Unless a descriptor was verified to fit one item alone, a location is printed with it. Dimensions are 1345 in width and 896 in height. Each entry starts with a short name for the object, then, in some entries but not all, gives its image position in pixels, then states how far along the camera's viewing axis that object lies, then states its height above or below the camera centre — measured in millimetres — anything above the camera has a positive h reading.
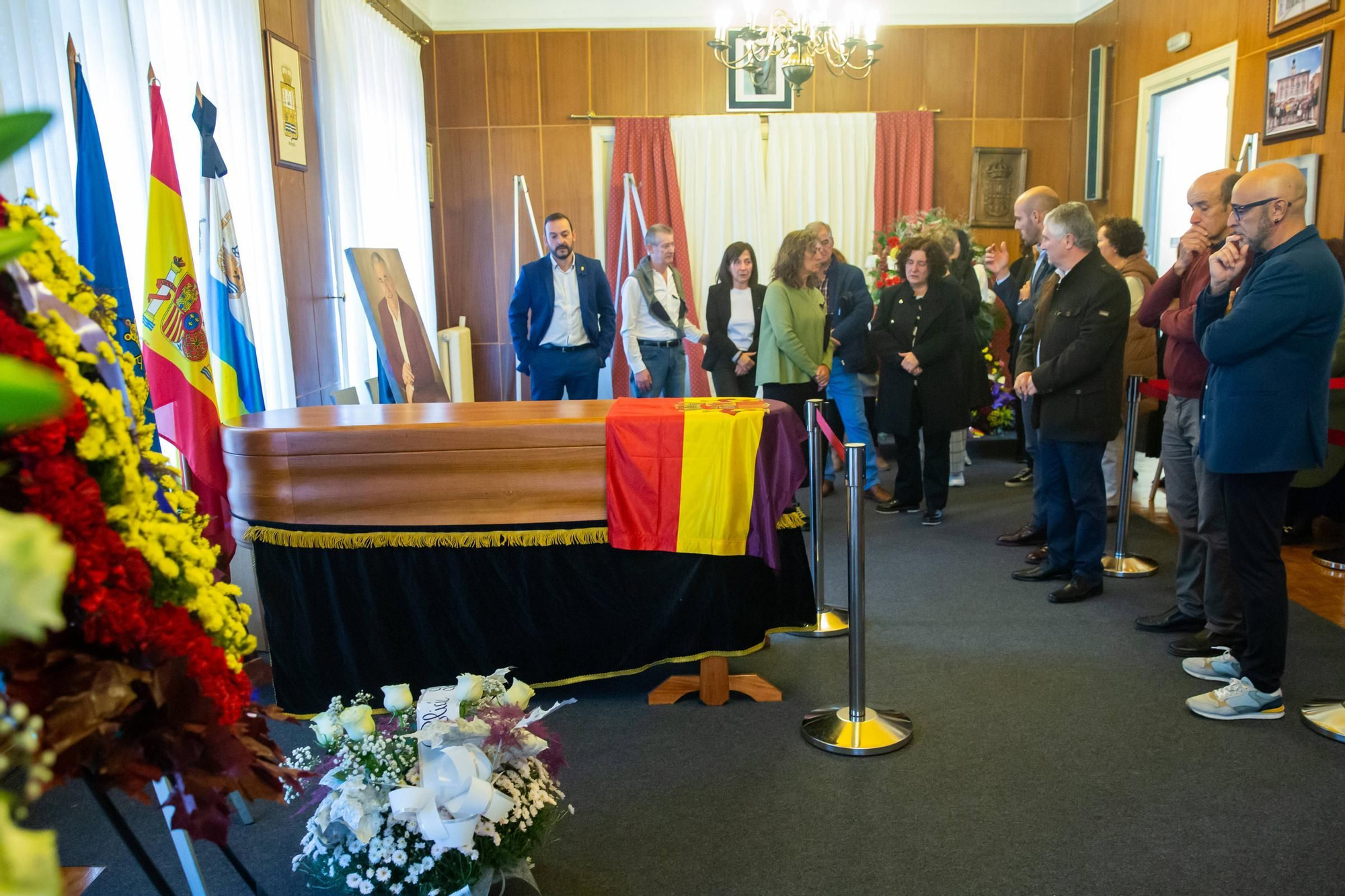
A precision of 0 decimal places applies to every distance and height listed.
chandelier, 4785 +1196
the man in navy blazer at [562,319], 5395 -170
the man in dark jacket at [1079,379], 3621 -362
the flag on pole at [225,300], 3452 -29
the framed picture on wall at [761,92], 7633 +1436
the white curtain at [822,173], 7688 +827
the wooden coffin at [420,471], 2752 -494
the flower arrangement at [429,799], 1815 -933
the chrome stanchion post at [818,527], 3328 -821
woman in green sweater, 4902 -219
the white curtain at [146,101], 2922 +643
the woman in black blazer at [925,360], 4891 -379
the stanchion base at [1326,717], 2689 -1188
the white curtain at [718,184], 7699 +769
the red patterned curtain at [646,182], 7656 +779
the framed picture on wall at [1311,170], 4852 +501
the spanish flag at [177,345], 3049 -156
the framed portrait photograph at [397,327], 4766 -180
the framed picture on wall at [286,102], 4574 +870
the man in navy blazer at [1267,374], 2557 -256
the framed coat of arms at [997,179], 7723 +761
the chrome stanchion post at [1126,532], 4141 -1068
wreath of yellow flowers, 849 -156
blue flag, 2873 +231
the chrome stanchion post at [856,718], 2668 -1196
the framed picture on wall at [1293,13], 4781 +1267
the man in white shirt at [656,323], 5418 -201
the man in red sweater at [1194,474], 3178 -632
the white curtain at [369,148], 5160 +812
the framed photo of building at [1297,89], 4840 +912
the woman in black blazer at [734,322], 5293 -195
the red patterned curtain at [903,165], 7664 +874
